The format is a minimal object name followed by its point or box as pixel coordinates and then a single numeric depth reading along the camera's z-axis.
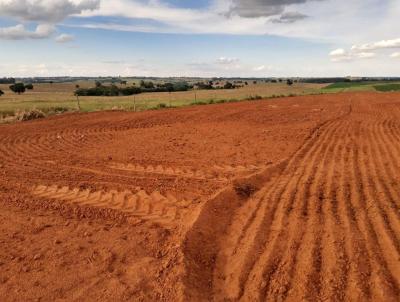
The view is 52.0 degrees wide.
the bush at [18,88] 72.94
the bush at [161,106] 30.62
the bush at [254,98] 42.18
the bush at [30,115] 23.06
